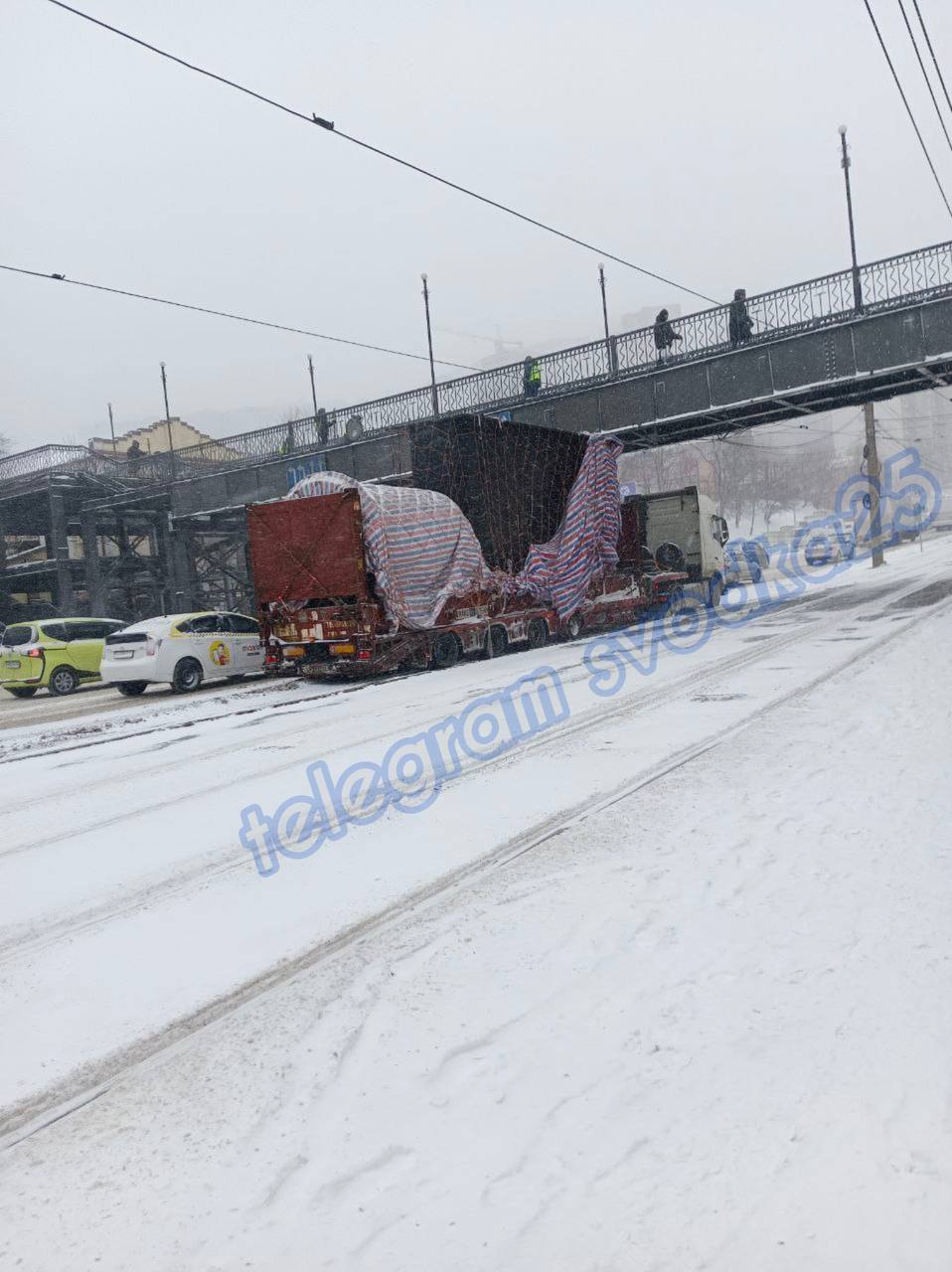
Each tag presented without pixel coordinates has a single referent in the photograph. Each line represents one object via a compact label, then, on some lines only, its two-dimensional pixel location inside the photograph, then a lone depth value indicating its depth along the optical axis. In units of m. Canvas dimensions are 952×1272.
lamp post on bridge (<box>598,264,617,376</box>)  23.62
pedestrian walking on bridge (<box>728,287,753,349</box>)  21.20
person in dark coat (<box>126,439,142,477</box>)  35.50
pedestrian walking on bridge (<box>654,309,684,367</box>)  22.31
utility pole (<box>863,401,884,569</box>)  33.41
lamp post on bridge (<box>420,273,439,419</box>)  31.69
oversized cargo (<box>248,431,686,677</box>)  15.38
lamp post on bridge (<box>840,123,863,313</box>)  20.14
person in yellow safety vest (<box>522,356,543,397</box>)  24.98
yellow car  17.95
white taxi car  15.80
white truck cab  25.23
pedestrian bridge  19.75
